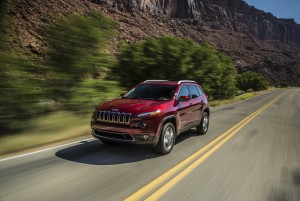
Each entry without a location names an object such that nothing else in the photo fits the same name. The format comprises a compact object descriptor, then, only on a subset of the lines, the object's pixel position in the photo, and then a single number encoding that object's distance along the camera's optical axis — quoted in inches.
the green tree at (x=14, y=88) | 382.3
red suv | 294.2
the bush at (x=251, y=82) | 4008.4
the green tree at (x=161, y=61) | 869.2
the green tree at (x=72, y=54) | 481.4
